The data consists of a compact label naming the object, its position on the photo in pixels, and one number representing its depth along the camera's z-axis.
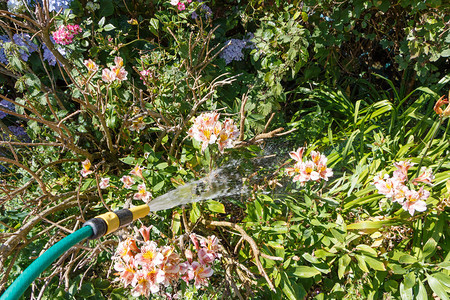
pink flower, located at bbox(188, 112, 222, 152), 1.38
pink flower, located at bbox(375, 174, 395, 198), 1.49
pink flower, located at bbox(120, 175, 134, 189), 1.69
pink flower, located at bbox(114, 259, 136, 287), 1.15
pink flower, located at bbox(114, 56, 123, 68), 1.73
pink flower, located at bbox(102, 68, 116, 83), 1.69
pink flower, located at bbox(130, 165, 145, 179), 1.63
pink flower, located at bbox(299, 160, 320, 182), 1.52
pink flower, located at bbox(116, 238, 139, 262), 1.16
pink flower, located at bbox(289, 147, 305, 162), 1.54
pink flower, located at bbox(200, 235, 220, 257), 1.36
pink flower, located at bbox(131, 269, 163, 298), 1.14
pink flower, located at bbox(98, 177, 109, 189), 1.72
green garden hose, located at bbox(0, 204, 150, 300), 0.77
